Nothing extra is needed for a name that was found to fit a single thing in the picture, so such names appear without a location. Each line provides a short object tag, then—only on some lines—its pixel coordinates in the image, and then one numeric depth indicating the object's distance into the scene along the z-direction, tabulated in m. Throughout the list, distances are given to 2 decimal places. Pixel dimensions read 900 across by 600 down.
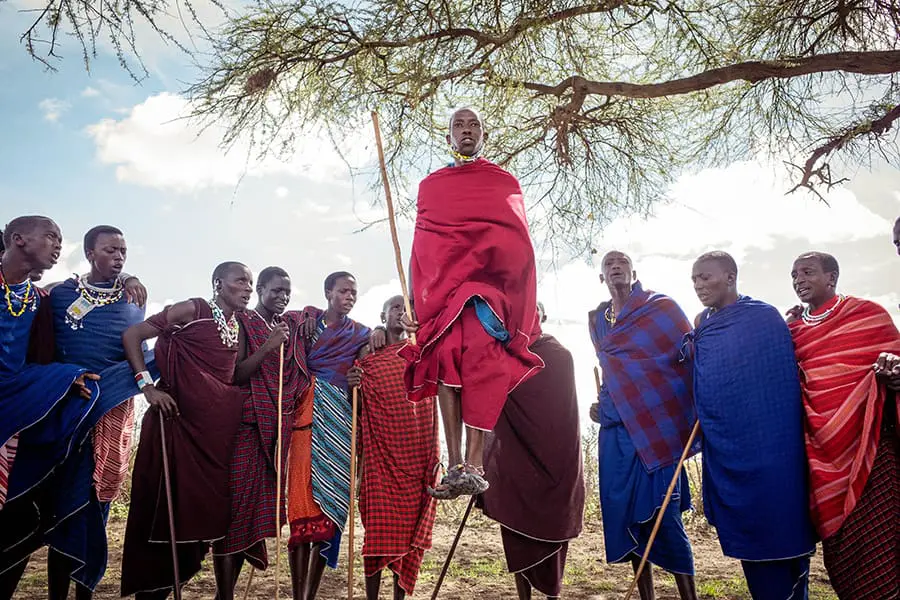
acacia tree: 7.19
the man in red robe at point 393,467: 5.13
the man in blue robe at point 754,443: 4.57
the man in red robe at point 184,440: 4.93
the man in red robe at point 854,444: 4.36
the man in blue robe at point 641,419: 5.07
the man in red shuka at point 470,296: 4.06
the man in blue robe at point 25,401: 4.68
